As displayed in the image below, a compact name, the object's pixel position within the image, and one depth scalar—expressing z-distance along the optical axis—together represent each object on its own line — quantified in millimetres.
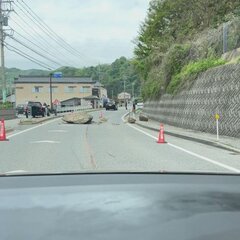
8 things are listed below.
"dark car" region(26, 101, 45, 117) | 58688
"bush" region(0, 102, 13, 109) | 52188
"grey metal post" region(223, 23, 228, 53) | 29297
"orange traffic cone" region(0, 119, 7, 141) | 22203
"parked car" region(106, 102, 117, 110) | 97312
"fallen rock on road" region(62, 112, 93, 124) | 40125
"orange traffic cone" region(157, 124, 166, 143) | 20688
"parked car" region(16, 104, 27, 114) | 72900
